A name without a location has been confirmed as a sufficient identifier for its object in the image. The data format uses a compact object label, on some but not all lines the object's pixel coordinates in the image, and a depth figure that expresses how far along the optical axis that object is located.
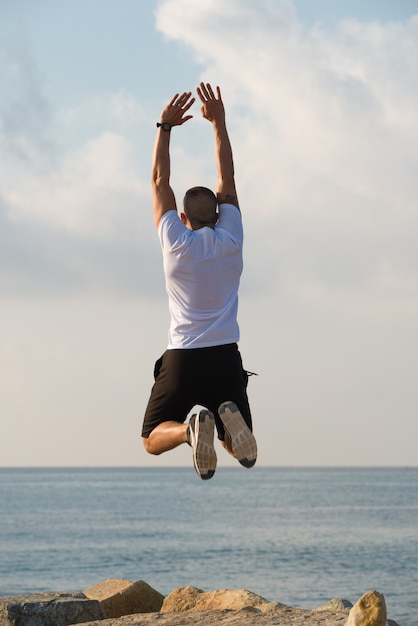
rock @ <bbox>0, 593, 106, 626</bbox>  9.45
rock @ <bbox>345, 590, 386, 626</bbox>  7.22
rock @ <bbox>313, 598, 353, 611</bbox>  12.51
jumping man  6.96
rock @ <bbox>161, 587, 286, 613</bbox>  11.10
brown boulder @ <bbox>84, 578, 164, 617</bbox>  13.07
